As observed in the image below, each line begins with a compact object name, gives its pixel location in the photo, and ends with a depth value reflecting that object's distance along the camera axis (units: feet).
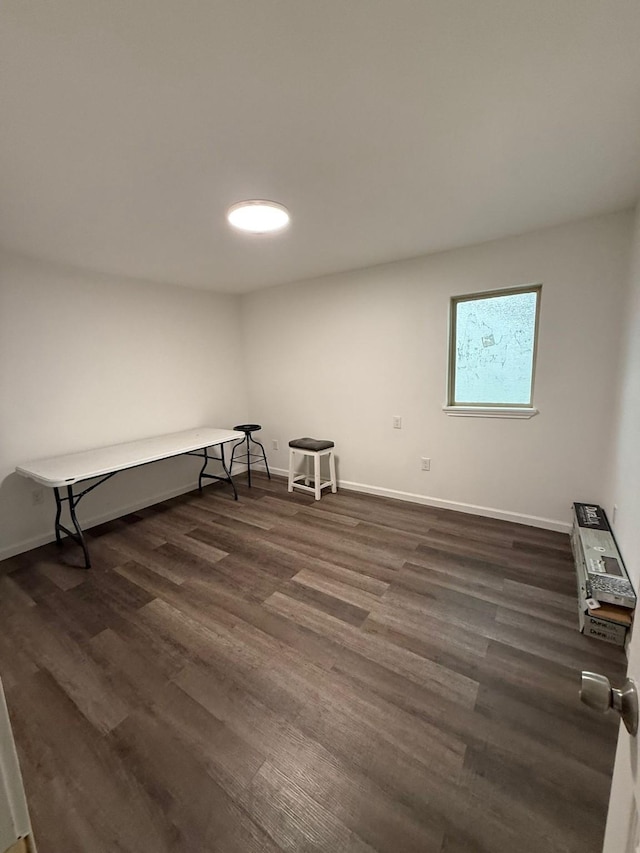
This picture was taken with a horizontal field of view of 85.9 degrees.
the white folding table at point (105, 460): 7.81
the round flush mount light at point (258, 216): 6.43
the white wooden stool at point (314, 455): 11.71
